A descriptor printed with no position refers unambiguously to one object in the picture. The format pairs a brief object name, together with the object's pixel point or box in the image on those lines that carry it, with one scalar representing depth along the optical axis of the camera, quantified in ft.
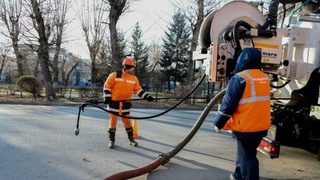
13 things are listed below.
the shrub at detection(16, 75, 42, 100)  49.73
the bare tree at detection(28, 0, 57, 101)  49.93
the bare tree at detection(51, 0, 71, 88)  54.29
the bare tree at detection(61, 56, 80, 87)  84.11
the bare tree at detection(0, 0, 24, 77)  56.43
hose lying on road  11.94
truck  12.66
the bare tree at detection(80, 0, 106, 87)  61.72
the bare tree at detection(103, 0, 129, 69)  51.37
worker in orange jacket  16.88
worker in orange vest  9.73
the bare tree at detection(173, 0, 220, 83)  51.47
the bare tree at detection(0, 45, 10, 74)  69.61
